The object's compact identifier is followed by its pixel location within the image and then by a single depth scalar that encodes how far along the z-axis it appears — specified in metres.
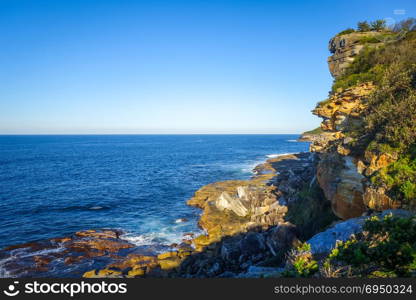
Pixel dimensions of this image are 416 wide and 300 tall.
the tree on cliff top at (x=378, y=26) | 27.98
